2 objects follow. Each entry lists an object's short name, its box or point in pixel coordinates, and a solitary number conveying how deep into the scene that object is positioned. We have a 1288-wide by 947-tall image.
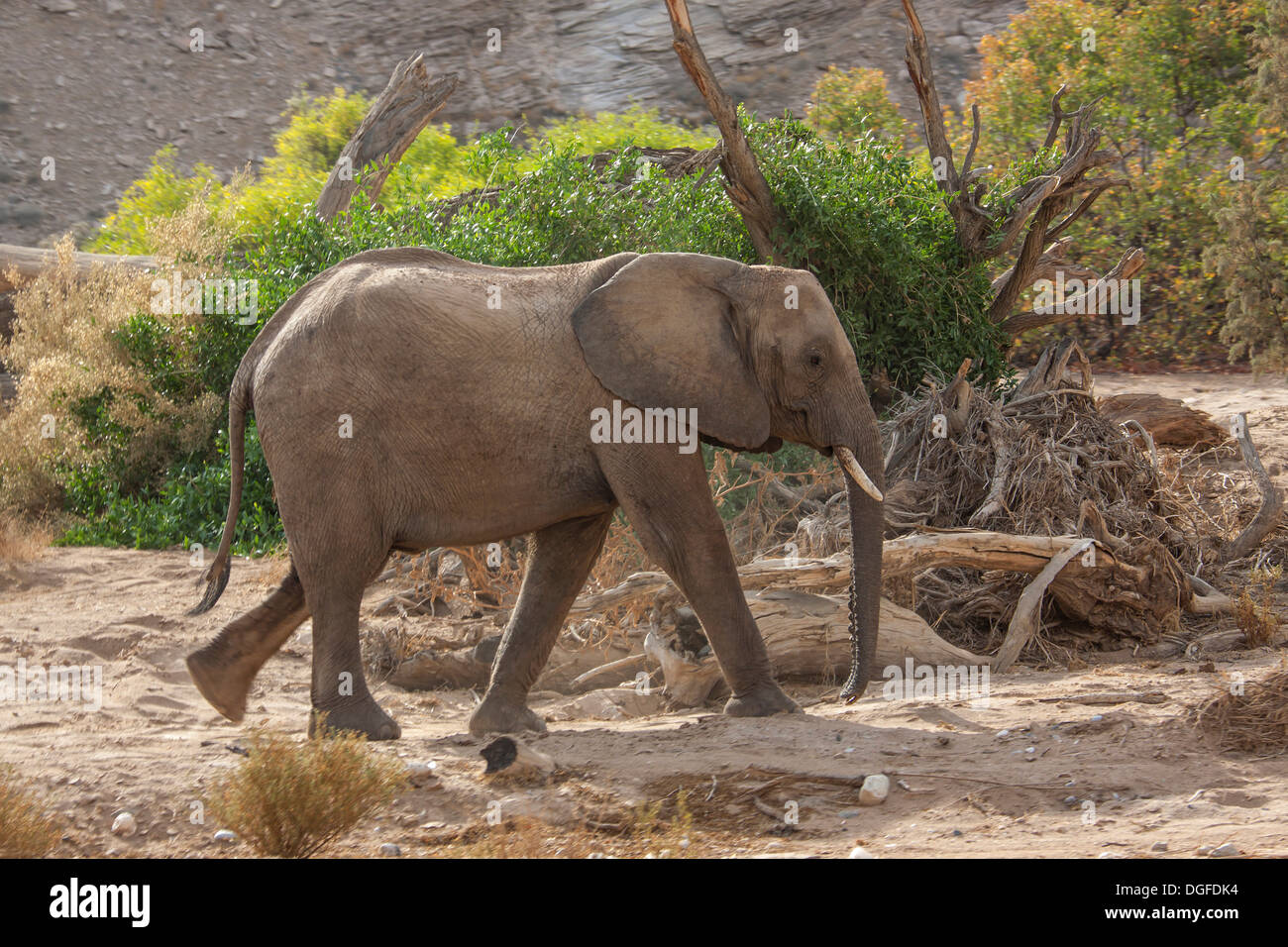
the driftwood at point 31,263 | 16.41
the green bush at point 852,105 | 23.89
